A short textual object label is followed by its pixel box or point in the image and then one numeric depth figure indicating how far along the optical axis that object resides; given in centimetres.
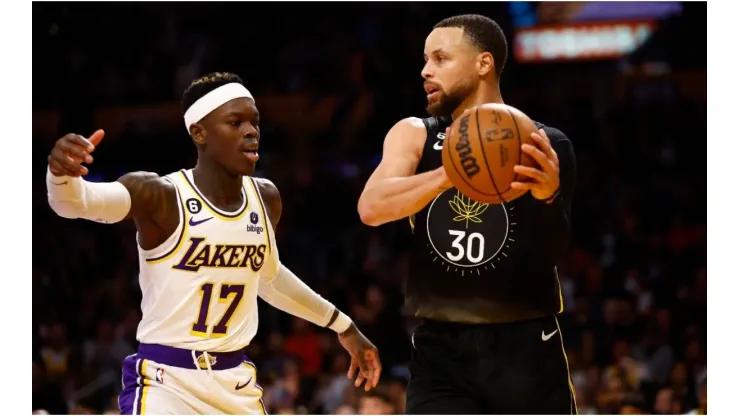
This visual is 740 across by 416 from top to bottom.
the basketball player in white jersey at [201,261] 427
